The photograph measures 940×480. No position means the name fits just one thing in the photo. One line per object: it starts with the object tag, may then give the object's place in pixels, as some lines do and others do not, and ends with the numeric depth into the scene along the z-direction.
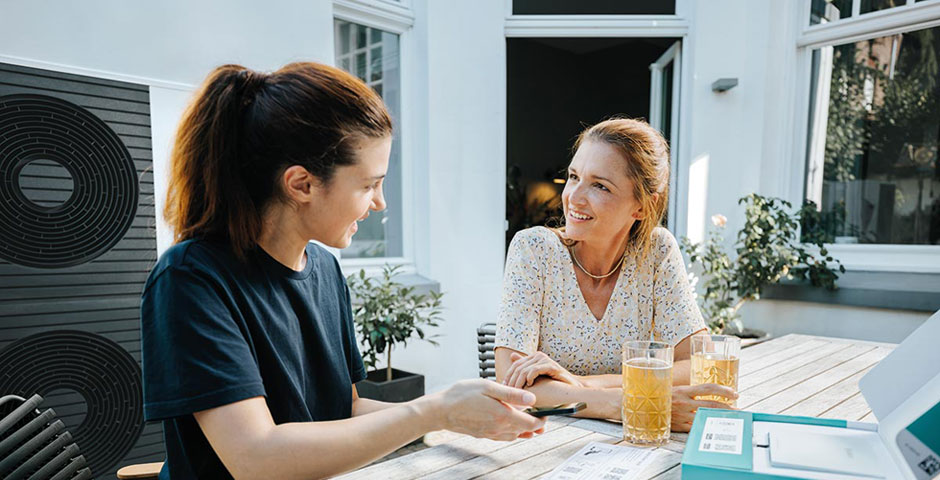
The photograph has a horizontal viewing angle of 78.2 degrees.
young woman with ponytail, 0.79
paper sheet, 0.90
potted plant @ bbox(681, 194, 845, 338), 3.35
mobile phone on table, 0.82
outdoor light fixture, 3.53
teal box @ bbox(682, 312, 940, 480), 0.71
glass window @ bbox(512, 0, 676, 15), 3.76
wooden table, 0.94
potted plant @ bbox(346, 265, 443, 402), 2.73
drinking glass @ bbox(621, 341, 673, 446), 1.01
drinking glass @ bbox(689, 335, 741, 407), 1.11
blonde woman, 1.49
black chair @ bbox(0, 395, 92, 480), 0.93
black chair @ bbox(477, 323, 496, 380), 1.78
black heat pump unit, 1.90
